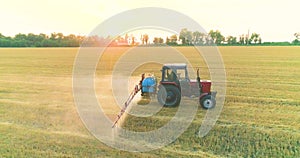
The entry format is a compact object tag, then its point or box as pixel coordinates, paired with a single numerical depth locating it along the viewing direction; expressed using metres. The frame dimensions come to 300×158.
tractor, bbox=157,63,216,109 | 8.05
